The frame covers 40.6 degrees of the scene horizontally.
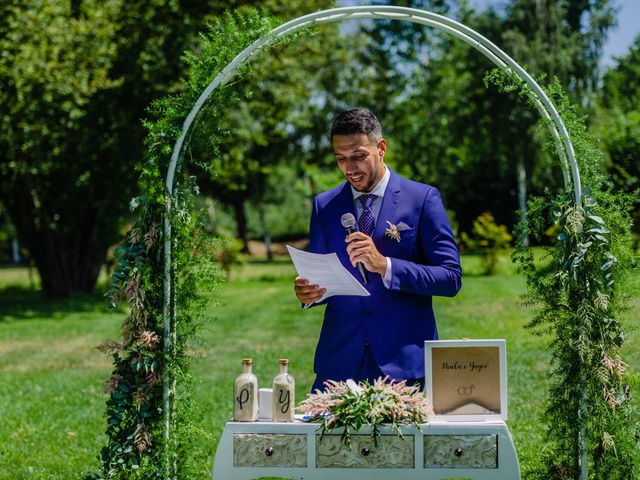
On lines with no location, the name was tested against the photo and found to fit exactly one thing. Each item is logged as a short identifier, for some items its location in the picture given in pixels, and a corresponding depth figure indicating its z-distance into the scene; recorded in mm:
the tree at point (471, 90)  34938
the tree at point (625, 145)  17734
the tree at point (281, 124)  20766
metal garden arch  4566
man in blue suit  3961
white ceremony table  3885
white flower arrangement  3809
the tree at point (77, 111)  16578
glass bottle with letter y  3938
